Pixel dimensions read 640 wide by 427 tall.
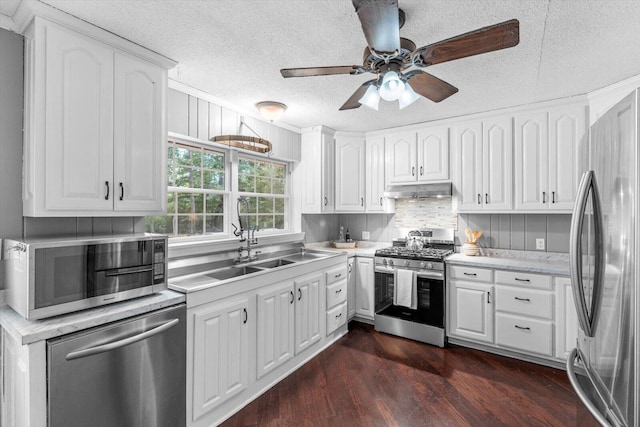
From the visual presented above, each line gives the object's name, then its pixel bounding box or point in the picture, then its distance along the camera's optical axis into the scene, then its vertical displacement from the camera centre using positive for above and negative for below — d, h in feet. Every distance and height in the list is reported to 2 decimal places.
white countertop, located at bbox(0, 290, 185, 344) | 4.45 -1.69
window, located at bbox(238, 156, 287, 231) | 11.17 +0.84
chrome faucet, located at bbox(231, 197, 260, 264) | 9.83 -0.95
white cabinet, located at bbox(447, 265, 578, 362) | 8.99 -3.03
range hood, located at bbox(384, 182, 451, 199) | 11.58 +0.88
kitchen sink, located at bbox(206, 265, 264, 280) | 8.74 -1.73
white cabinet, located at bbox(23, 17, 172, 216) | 5.29 +1.61
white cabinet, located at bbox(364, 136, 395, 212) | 13.26 +1.53
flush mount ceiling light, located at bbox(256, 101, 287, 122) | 9.50 +3.20
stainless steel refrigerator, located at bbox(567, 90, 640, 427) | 2.96 -0.62
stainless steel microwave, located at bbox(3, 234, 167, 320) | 4.73 -1.02
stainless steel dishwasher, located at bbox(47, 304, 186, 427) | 4.63 -2.70
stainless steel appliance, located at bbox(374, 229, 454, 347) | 10.65 -2.74
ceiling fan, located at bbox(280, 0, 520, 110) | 4.11 +2.54
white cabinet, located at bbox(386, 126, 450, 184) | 11.80 +2.29
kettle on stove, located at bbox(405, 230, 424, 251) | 12.29 -1.13
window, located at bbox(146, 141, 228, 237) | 8.77 +0.58
